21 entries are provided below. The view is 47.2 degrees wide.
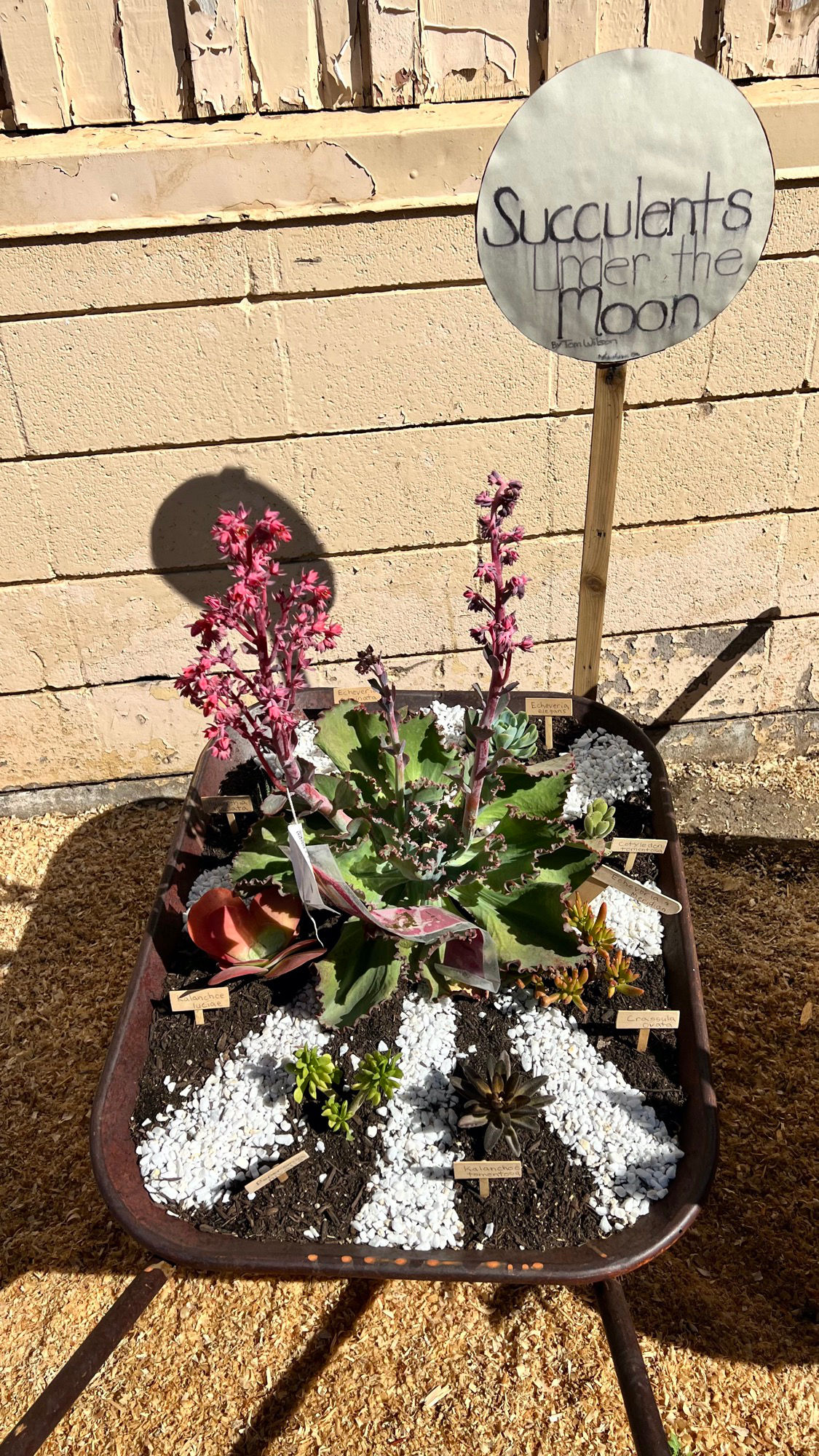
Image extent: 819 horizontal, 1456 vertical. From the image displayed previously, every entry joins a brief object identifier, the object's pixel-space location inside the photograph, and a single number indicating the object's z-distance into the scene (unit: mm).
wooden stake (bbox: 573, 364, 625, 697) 1715
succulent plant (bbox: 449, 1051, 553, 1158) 1447
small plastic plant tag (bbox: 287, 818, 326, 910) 1337
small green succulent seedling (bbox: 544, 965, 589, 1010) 1634
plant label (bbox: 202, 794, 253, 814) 1940
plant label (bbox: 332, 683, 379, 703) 2045
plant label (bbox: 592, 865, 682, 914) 1608
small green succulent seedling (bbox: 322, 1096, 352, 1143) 1491
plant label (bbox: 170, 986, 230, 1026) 1618
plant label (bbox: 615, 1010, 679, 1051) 1537
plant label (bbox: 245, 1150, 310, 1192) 1425
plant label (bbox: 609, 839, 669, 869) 1759
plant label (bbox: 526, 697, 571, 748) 2078
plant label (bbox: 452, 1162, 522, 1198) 1397
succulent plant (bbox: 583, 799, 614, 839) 1818
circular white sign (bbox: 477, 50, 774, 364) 1389
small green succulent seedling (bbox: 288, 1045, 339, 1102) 1522
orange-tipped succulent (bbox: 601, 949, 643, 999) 1639
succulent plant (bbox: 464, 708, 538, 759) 1629
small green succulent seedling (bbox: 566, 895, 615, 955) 1672
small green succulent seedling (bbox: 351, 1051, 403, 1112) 1503
